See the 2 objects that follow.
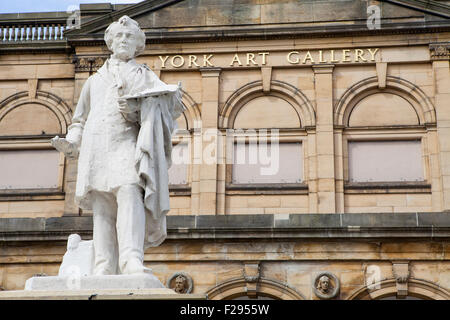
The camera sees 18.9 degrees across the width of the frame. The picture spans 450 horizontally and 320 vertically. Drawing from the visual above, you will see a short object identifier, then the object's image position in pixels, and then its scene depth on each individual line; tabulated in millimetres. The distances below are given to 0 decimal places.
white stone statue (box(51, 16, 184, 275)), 12179
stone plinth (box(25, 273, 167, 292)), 11194
